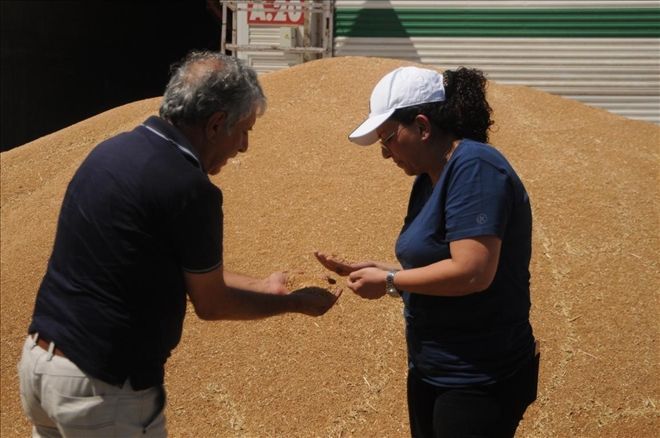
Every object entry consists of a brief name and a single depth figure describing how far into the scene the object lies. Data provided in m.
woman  2.75
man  2.59
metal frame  12.34
